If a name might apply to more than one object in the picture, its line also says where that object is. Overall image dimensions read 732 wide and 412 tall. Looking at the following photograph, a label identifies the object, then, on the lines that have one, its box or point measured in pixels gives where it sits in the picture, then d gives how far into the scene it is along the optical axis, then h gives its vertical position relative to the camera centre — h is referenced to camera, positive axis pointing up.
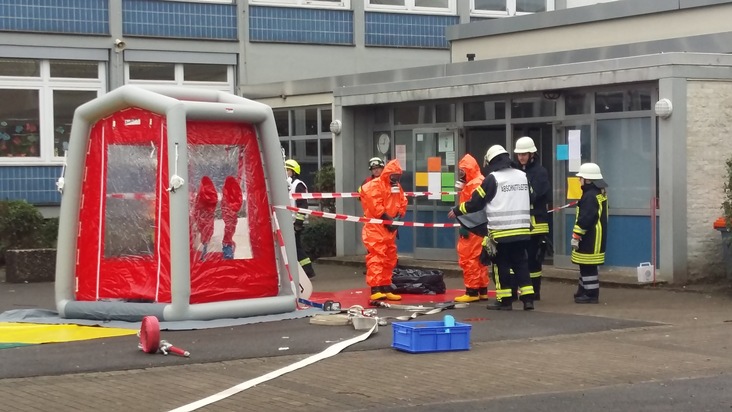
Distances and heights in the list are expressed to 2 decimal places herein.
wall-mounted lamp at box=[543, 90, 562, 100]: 17.53 +1.25
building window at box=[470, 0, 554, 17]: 30.91 +4.46
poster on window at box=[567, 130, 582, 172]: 17.34 +0.43
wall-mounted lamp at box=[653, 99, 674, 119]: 15.56 +0.91
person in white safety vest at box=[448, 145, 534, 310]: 13.80 -0.46
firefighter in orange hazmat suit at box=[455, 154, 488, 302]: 14.66 -0.87
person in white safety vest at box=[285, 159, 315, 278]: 17.36 -0.36
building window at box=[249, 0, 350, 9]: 27.77 +4.16
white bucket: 15.71 -1.23
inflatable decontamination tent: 12.66 -0.30
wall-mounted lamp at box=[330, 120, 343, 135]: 21.19 +0.97
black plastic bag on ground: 15.67 -1.33
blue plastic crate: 10.79 -1.41
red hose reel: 10.52 -1.39
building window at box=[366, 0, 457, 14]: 29.14 +4.29
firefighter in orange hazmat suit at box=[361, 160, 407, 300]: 14.65 -0.59
